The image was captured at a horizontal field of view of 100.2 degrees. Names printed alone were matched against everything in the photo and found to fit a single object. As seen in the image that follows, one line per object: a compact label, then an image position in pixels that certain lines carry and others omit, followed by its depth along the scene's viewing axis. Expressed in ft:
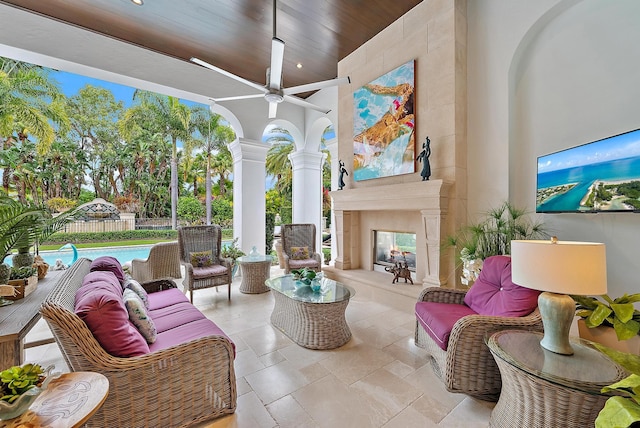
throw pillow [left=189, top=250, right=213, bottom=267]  12.70
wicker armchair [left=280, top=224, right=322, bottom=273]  14.67
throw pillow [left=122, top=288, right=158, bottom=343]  5.51
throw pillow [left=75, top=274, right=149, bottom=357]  4.33
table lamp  4.25
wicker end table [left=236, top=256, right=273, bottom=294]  13.74
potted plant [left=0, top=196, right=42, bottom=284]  6.28
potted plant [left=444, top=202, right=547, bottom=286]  9.19
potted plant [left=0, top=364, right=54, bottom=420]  2.90
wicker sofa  4.14
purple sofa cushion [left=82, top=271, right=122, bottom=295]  5.36
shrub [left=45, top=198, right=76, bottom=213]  32.91
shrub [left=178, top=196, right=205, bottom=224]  42.04
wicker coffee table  8.11
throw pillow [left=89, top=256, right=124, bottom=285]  7.14
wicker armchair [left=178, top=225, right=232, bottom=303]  11.72
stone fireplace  10.73
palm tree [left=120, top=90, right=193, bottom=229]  32.45
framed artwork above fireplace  12.19
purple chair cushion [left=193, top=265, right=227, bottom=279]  11.71
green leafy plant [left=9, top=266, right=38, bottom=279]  6.82
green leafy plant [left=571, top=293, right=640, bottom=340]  4.54
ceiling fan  9.01
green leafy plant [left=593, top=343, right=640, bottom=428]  2.76
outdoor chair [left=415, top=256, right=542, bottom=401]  5.81
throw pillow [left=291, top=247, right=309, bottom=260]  15.28
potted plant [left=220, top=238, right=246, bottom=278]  14.85
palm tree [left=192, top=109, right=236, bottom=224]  36.06
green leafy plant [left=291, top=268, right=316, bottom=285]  9.63
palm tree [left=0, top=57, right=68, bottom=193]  20.77
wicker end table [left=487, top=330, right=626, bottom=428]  4.00
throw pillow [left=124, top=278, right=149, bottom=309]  6.92
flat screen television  6.50
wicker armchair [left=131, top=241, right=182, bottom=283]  12.84
